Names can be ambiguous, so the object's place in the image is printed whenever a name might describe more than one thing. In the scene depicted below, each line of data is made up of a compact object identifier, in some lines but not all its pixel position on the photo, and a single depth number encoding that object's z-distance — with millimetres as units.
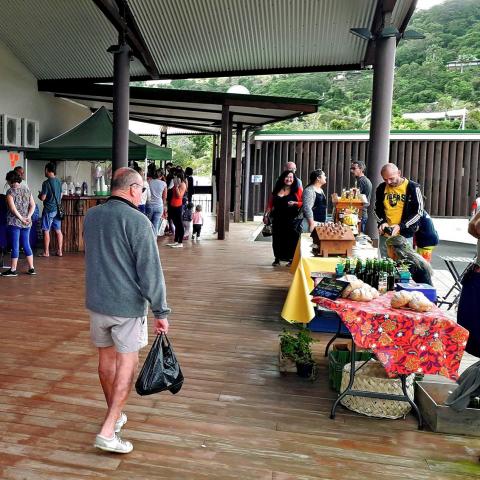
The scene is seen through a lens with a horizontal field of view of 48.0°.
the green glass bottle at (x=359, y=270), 3784
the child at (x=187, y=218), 11438
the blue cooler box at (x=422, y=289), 3574
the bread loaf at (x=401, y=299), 3111
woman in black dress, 7750
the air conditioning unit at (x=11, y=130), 10945
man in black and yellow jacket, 5254
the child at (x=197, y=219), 11547
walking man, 2578
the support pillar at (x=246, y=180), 15422
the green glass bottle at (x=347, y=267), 3902
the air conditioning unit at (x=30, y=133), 11617
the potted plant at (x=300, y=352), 3865
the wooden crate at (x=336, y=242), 4910
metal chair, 5681
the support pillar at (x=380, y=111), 7930
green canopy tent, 10133
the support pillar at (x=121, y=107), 9305
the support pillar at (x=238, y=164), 14828
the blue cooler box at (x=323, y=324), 5121
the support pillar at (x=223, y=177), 11344
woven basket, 3254
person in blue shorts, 8352
